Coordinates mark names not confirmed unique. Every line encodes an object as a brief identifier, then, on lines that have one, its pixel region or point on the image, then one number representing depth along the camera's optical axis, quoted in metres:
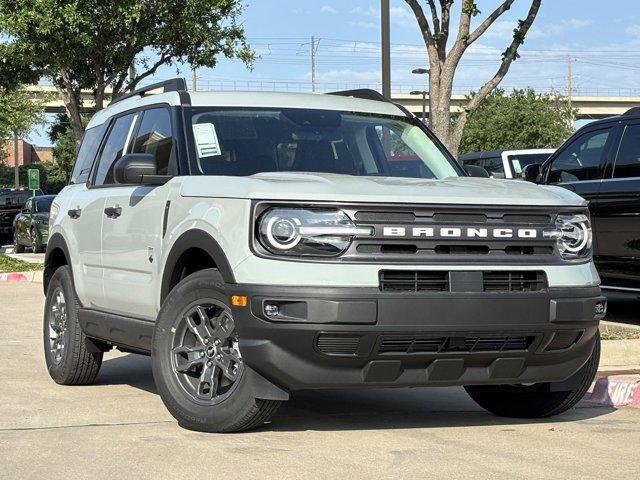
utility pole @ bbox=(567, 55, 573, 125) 104.97
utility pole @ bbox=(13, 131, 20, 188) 79.06
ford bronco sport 5.75
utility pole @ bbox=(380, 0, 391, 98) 17.64
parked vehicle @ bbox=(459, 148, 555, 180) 21.77
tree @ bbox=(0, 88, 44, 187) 32.72
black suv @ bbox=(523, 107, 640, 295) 10.95
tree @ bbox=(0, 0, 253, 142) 25.02
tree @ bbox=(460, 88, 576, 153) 74.00
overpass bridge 104.25
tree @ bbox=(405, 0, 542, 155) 15.95
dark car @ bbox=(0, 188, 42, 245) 38.03
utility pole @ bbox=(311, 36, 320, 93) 105.88
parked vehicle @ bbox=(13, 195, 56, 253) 30.92
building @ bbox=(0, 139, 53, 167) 120.78
